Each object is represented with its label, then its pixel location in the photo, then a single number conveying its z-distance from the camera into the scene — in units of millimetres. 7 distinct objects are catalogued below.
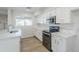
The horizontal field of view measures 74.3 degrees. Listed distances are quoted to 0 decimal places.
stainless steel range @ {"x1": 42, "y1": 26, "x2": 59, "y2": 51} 2292
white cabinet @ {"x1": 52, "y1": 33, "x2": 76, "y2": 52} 1665
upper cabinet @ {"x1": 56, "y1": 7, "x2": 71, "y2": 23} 1810
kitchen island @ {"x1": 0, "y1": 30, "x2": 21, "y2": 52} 1304
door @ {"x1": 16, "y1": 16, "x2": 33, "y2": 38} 4487
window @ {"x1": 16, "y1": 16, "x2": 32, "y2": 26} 4469
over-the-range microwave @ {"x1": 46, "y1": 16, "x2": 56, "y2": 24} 2335
